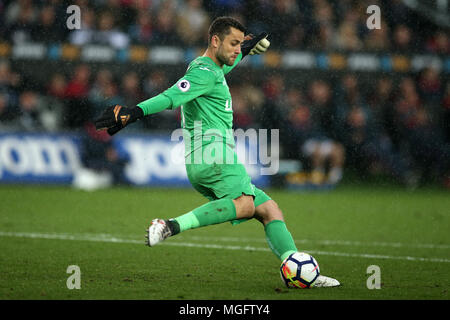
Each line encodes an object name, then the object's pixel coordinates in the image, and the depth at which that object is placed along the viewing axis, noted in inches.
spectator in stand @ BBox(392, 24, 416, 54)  730.2
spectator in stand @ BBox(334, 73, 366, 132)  718.2
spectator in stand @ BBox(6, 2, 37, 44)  653.3
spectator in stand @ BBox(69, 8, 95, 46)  653.3
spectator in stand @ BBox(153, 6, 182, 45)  684.1
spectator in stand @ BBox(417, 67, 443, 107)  736.3
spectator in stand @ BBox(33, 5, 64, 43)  654.5
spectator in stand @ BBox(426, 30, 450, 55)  740.6
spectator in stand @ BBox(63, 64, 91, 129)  629.0
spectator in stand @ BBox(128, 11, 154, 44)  681.0
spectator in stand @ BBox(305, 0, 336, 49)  716.0
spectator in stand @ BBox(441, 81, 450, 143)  718.5
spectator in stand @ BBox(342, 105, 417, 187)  684.1
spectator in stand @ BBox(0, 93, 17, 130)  611.5
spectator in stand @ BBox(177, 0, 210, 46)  685.9
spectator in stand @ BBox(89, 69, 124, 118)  634.2
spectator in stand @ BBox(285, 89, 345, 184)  658.2
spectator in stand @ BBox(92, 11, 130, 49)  658.2
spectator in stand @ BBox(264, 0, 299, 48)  708.7
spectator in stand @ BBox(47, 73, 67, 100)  647.8
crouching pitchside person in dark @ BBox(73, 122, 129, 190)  599.5
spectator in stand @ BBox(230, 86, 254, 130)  647.8
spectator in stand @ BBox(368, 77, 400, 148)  708.0
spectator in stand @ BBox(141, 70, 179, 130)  642.3
